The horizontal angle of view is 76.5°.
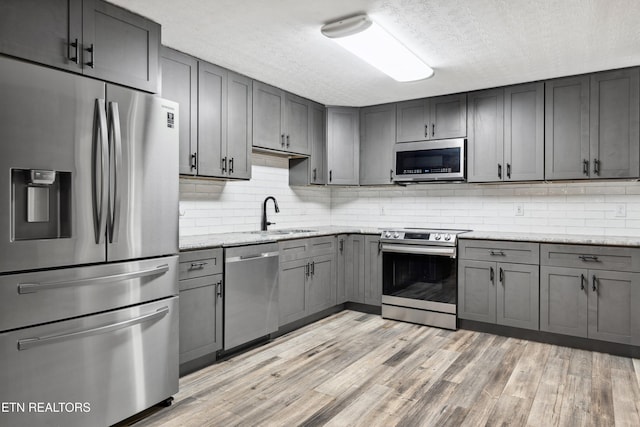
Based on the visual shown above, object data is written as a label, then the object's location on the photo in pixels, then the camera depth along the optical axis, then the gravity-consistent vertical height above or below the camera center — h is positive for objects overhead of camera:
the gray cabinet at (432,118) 4.25 +1.03
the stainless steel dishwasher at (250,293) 3.12 -0.66
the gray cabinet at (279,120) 3.85 +0.94
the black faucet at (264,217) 4.36 -0.05
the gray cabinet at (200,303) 2.77 -0.64
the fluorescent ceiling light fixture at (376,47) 2.60 +1.19
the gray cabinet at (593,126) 3.46 +0.77
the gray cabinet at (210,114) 3.12 +0.82
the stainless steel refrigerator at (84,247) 1.80 -0.18
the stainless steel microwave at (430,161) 4.20 +0.56
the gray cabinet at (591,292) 3.22 -0.66
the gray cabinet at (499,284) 3.61 -0.66
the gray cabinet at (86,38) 1.88 +0.90
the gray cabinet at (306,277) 3.71 -0.64
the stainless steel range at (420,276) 3.96 -0.65
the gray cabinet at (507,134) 3.85 +0.78
